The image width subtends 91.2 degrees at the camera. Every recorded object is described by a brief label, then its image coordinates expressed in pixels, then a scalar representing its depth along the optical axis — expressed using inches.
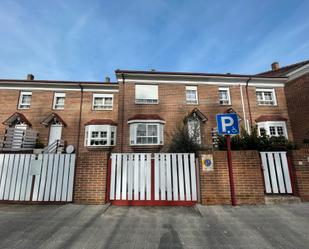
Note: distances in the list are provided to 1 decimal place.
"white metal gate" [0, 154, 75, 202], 203.5
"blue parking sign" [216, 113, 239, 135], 204.2
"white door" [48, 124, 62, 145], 525.7
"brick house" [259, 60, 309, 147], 460.4
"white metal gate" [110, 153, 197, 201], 199.8
